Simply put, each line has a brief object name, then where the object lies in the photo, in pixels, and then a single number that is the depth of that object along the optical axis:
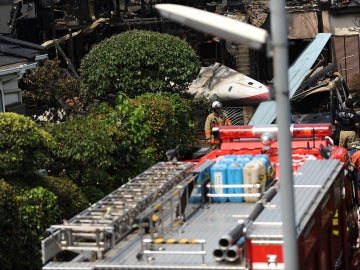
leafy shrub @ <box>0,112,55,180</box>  13.58
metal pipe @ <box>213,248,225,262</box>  8.82
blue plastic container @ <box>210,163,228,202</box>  11.35
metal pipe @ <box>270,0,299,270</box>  7.88
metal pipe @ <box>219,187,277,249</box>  8.72
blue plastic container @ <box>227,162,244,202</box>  11.27
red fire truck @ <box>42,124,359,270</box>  9.10
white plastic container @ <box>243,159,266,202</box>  11.19
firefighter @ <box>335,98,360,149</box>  22.64
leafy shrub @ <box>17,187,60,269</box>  13.41
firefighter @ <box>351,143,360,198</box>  18.59
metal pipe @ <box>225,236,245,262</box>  8.77
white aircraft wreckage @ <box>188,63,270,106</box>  26.67
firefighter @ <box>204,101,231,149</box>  20.17
